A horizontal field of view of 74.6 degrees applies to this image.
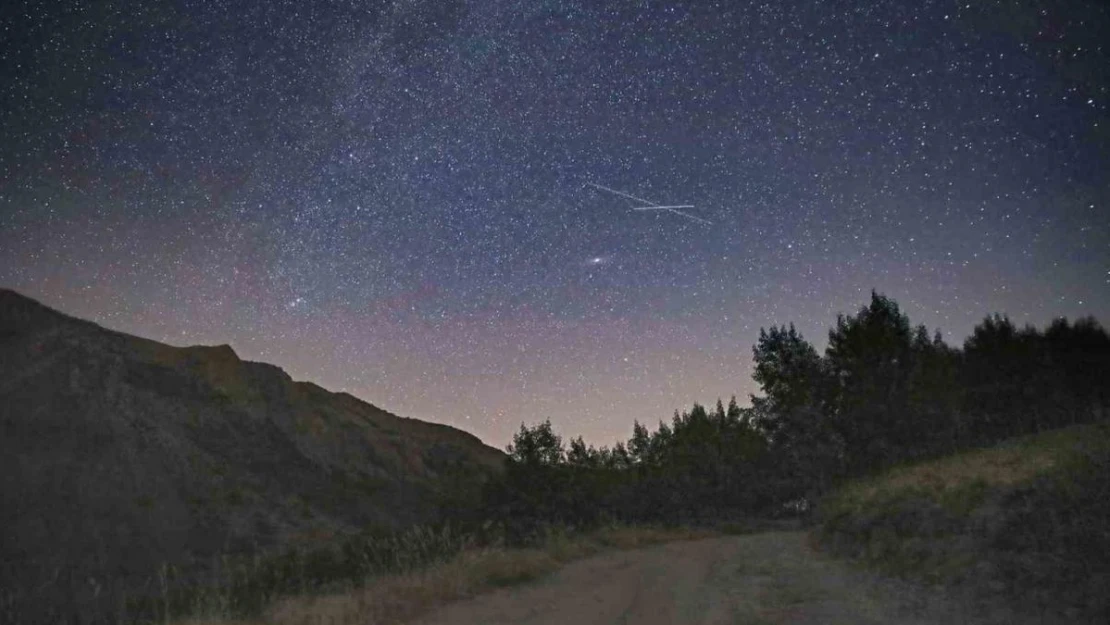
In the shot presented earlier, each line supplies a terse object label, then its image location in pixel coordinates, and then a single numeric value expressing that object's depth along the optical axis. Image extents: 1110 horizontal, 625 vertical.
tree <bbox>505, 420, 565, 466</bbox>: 36.34
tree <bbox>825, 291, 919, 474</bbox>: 46.22
